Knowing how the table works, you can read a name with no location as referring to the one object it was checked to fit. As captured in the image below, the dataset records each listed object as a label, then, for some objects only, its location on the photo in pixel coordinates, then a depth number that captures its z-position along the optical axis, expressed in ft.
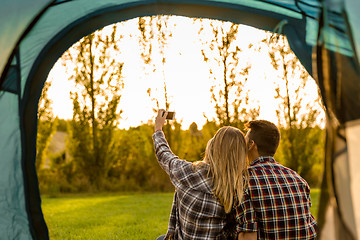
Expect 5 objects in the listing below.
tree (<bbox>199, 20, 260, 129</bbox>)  25.67
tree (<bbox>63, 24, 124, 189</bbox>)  32.24
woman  7.43
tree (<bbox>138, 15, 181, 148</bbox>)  24.56
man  7.48
